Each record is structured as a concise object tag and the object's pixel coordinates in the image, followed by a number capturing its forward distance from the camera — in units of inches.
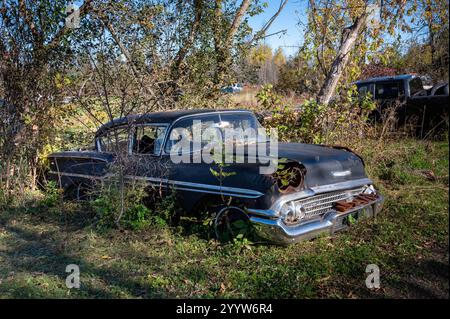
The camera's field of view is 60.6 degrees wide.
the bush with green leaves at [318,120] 264.8
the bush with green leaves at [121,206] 187.8
